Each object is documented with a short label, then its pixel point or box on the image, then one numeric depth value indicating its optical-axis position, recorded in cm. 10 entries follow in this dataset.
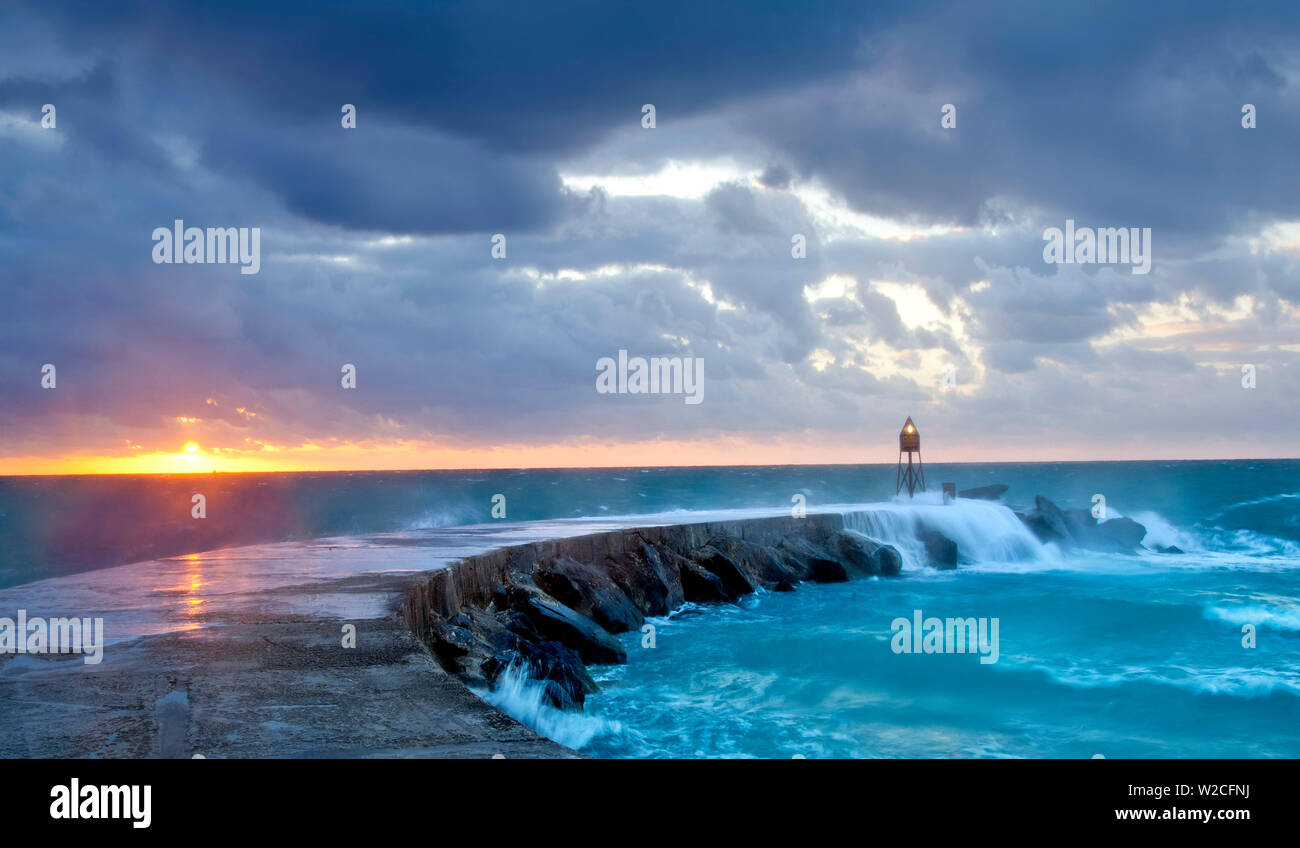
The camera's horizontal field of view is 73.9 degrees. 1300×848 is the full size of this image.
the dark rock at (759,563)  1995
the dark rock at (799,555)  2122
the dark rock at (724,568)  1889
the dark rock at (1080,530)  3128
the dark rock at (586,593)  1412
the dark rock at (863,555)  2270
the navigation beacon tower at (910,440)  3389
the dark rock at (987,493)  3975
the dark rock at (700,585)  1799
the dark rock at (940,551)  2581
